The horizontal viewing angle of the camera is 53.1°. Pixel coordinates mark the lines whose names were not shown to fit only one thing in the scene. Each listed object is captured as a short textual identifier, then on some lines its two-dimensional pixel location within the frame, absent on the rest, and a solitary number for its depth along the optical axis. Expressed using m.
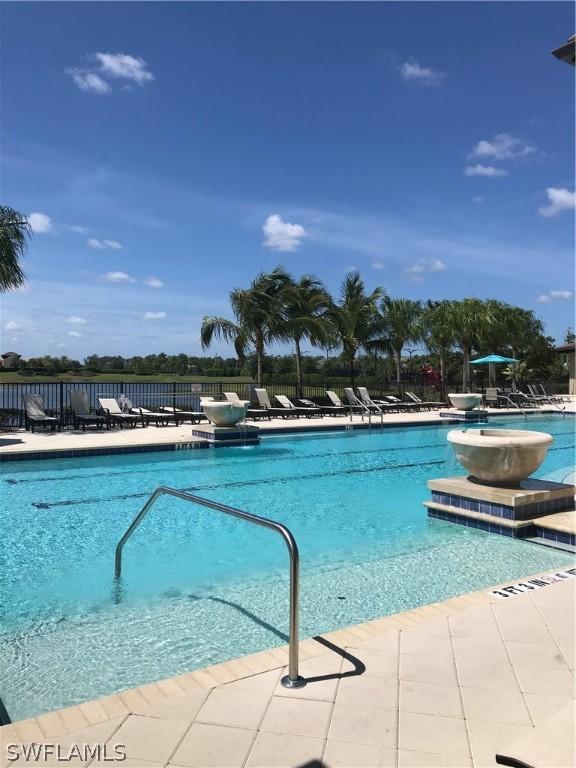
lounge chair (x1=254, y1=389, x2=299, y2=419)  17.62
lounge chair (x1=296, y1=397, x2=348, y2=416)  18.94
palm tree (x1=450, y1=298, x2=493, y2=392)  26.66
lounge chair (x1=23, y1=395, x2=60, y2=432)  13.77
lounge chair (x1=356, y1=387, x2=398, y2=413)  19.01
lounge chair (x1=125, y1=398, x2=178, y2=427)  15.68
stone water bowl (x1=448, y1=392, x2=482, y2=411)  19.28
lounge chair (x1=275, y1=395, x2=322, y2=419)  18.11
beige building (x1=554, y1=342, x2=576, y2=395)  34.78
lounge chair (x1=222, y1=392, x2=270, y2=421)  17.34
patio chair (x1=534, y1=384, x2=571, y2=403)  26.28
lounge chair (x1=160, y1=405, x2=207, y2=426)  15.95
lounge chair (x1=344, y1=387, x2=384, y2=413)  17.52
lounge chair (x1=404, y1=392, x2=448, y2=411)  22.02
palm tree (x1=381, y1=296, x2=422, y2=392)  25.50
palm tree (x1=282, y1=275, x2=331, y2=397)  21.48
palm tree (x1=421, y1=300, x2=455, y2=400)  26.95
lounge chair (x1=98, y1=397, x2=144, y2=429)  14.79
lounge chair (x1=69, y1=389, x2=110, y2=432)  14.30
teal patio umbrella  24.47
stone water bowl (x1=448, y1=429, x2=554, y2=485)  5.88
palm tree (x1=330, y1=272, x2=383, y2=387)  23.66
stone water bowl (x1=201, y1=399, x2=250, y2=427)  13.03
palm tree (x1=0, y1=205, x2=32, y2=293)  12.80
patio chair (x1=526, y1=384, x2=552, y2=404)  25.37
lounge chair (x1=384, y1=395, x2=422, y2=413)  20.95
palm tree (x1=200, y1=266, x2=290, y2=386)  20.64
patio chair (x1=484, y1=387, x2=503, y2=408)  22.89
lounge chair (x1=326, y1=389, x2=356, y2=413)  19.47
